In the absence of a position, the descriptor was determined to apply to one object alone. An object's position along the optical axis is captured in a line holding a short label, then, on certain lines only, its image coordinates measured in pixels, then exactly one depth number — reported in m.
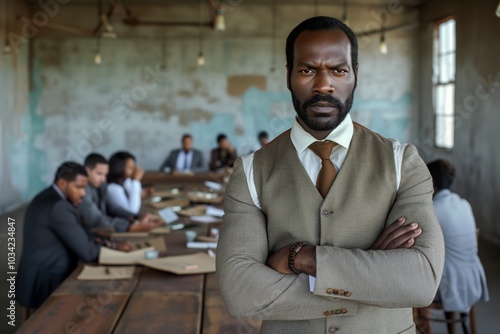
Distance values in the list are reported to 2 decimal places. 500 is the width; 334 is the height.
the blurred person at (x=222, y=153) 9.42
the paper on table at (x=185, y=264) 3.00
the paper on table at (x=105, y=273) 2.93
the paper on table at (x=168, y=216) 4.54
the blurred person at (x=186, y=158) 9.44
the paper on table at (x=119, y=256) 3.19
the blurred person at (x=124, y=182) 5.34
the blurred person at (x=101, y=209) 4.45
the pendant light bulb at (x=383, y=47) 8.21
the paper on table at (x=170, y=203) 5.41
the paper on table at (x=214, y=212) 4.78
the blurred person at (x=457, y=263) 3.47
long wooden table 2.24
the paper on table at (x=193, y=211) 4.85
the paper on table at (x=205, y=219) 4.52
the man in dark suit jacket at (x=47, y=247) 3.47
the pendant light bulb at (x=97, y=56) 9.39
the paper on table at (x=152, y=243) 3.55
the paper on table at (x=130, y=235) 3.96
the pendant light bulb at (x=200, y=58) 9.72
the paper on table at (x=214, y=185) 6.58
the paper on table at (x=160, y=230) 4.09
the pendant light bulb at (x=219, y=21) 5.99
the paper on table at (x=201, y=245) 3.59
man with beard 1.25
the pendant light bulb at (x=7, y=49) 8.82
